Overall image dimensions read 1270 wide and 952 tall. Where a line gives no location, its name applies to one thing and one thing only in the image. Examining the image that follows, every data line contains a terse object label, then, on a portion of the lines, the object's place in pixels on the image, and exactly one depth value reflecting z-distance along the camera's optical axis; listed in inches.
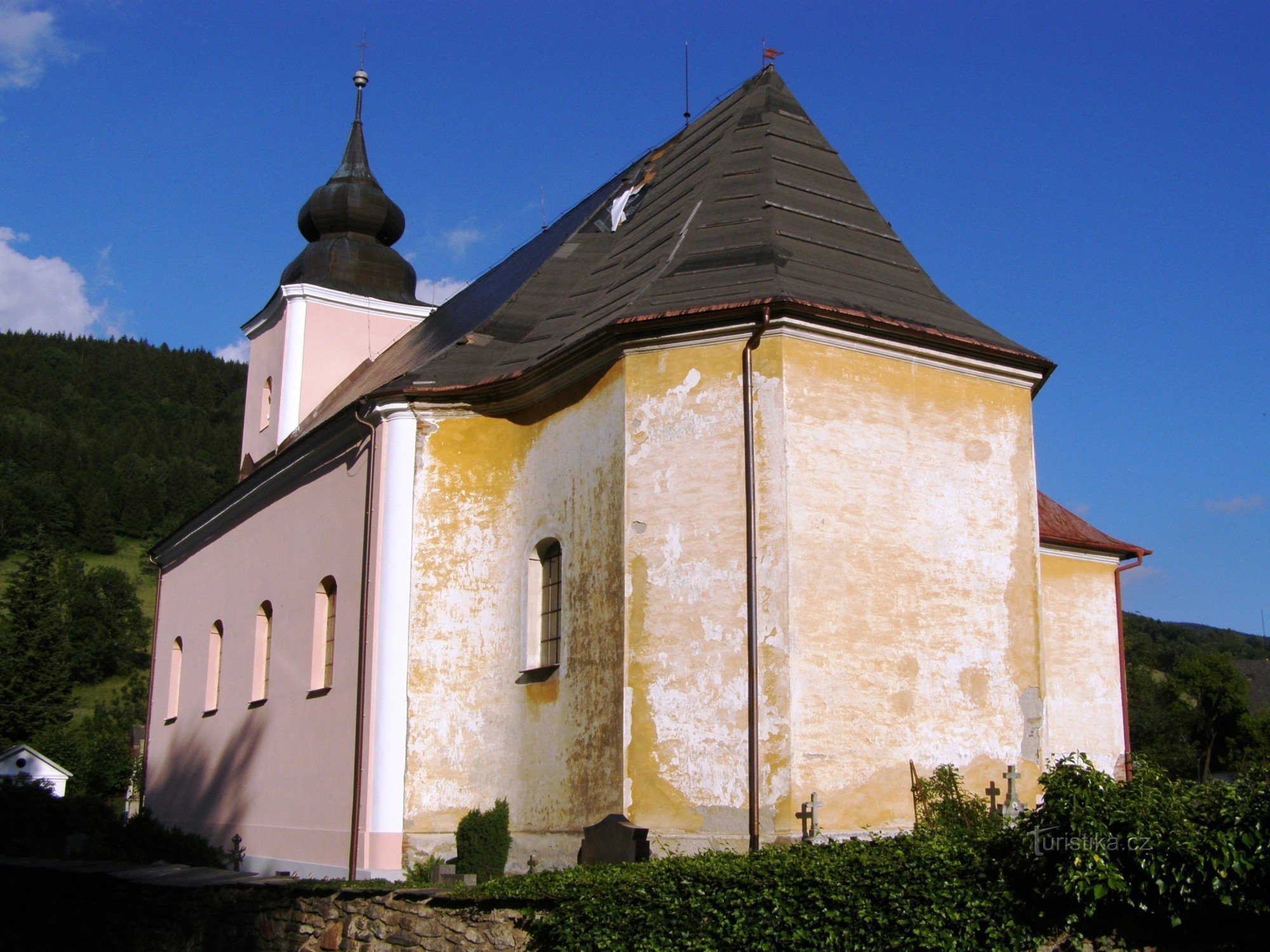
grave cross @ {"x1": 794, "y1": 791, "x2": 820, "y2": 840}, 456.4
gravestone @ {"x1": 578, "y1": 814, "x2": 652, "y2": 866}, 459.2
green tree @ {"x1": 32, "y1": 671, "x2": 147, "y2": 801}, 1749.5
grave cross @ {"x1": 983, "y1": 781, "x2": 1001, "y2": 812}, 502.0
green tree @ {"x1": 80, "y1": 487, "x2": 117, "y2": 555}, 3395.7
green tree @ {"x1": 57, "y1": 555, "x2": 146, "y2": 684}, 2881.4
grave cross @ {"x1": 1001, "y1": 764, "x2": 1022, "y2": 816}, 502.6
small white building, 2085.4
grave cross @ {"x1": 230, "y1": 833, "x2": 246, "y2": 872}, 753.6
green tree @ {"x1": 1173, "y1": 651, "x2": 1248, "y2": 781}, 1907.0
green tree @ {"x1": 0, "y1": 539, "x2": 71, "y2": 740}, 2349.9
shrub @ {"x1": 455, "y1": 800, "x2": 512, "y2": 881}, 552.1
